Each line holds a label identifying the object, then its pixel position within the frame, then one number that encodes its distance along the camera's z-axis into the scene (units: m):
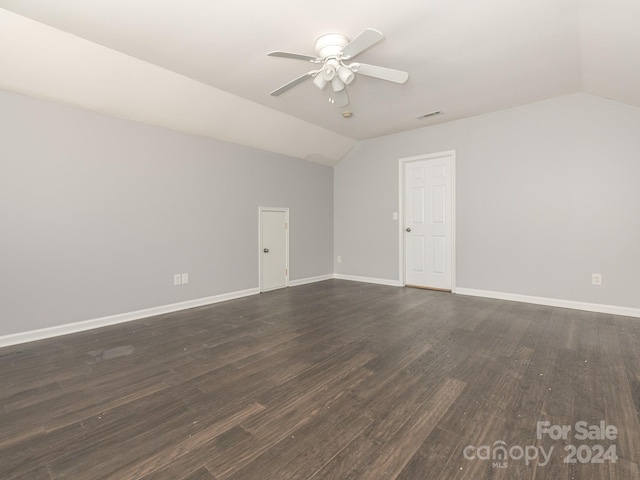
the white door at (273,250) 5.02
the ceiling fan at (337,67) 2.49
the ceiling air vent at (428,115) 4.38
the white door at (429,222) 4.92
